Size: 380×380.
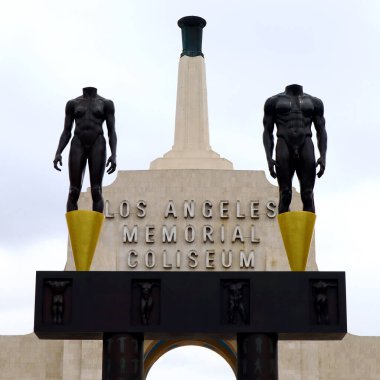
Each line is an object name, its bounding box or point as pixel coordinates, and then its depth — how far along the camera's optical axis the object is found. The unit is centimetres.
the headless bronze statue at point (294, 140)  2068
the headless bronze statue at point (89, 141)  2091
